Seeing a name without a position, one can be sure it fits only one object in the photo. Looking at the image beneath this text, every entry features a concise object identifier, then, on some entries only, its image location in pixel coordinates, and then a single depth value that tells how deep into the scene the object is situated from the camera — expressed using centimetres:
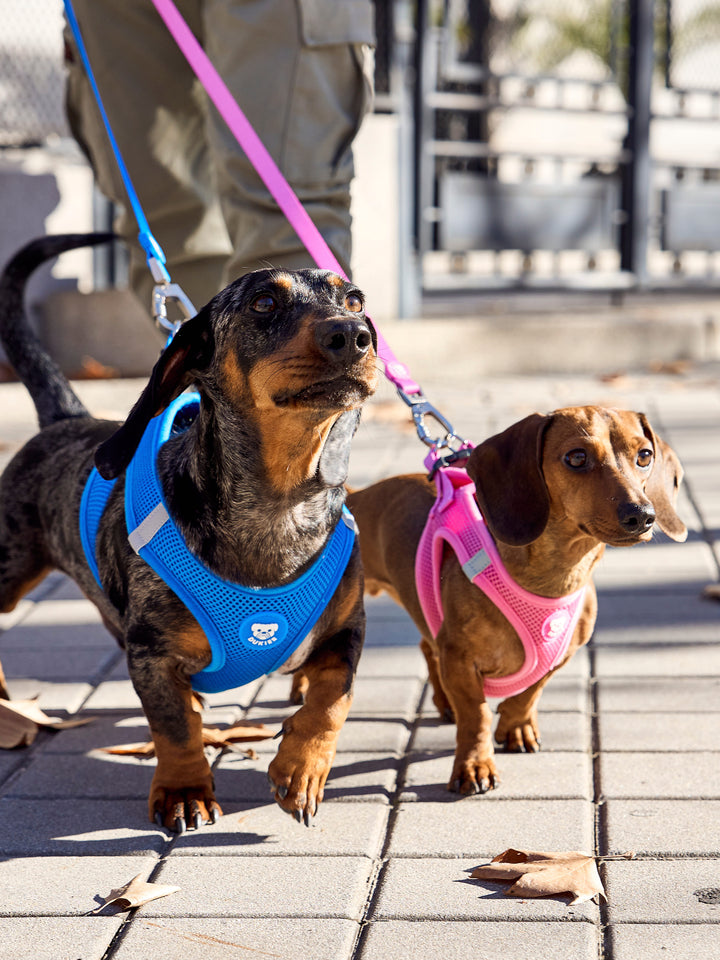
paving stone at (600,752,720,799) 263
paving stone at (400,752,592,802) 268
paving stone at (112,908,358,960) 203
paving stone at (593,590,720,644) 363
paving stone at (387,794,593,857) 242
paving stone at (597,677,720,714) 310
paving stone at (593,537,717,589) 418
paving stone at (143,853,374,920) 218
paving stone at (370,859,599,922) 214
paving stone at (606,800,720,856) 238
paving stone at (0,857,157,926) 221
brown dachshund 267
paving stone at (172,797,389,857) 243
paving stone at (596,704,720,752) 288
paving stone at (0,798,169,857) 246
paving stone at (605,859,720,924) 211
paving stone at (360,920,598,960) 201
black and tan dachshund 243
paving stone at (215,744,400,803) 272
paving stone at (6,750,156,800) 275
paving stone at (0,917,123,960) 204
